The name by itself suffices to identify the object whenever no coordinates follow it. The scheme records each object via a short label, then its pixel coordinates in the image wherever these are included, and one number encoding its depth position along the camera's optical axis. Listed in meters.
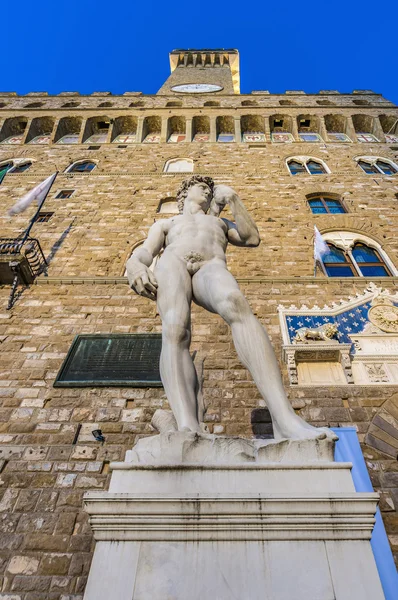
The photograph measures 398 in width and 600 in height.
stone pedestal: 1.59
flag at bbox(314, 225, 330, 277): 7.57
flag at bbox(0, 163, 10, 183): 10.13
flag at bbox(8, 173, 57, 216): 8.31
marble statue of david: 2.34
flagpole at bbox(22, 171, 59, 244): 7.13
